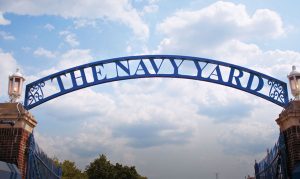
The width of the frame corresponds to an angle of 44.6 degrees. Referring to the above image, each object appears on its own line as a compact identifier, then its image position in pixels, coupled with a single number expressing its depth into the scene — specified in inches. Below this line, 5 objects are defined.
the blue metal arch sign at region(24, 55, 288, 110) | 501.7
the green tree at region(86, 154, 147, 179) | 2057.1
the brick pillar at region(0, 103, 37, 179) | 412.8
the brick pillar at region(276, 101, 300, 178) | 402.6
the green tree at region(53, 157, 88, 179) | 1983.3
